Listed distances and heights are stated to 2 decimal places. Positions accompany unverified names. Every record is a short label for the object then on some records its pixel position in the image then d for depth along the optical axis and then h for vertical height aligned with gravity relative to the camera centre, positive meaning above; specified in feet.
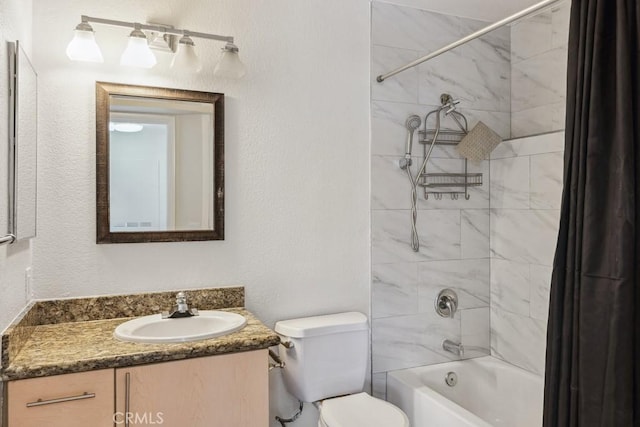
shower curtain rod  4.94 +2.14
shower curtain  3.86 -0.34
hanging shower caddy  8.80 +0.62
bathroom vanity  4.88 -2.15
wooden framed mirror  6.69 +0.40
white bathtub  7.56 -3.56
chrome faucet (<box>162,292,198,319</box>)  6.63 -1.76
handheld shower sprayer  8.56 +1.14
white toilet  6.98 -2.76
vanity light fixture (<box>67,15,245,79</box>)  6.18 +2.01
